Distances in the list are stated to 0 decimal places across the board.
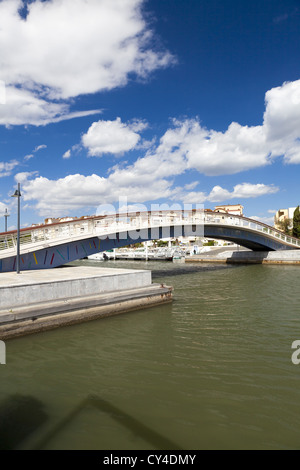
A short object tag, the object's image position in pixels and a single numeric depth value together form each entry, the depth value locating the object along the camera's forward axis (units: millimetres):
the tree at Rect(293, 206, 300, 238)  55788
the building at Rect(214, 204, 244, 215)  121662
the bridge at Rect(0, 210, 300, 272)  16422
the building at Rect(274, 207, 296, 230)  100562
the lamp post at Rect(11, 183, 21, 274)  13499
